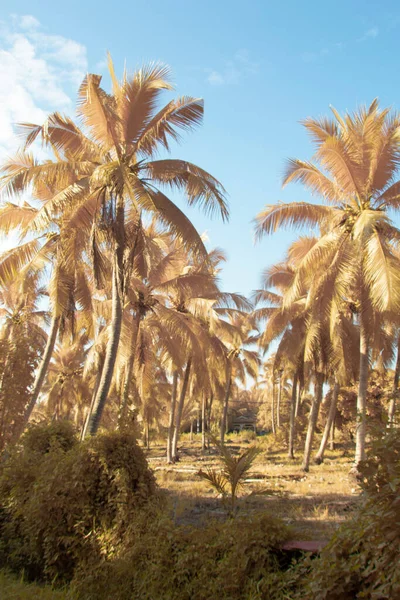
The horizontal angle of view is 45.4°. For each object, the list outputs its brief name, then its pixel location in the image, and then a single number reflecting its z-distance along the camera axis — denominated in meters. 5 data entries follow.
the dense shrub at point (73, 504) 6.70
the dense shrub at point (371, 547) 3.42
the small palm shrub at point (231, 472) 7.22
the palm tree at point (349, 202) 13.67
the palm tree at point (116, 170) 11.35
